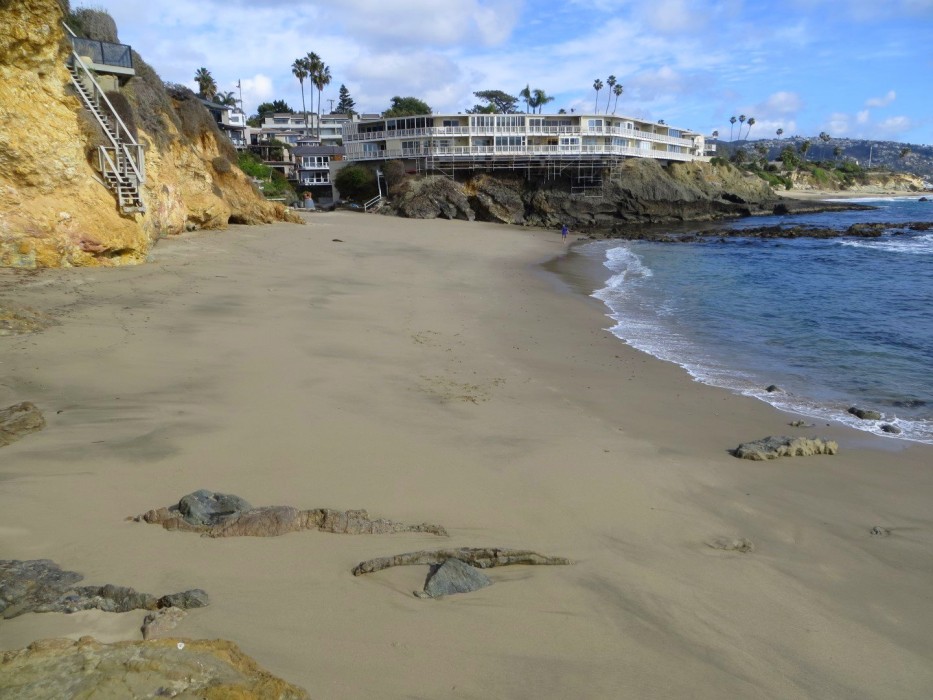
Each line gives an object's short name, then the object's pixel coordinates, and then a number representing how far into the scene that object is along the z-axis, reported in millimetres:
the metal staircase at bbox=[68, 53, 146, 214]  17000
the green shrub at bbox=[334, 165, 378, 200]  60969
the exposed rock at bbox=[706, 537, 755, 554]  5648
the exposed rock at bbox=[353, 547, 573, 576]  4477
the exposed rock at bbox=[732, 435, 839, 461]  8180
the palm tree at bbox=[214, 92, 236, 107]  101138
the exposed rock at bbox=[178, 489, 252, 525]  4836
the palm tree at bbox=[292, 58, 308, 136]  96188
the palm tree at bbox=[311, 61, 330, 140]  97312
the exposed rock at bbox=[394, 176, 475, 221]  52094
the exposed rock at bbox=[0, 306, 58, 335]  9891
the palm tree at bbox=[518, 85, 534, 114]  91819
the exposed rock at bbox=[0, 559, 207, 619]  3447
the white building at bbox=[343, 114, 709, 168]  58312
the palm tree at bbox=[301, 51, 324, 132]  96375
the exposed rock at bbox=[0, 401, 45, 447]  6133
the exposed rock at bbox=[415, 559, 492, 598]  4258
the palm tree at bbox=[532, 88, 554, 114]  92188
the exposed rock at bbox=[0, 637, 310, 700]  2574
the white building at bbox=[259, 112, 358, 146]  90500
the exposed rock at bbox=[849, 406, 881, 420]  10234
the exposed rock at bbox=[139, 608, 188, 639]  3342
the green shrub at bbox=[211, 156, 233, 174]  29109
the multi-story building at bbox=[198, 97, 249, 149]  65125
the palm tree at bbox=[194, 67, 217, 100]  83125
